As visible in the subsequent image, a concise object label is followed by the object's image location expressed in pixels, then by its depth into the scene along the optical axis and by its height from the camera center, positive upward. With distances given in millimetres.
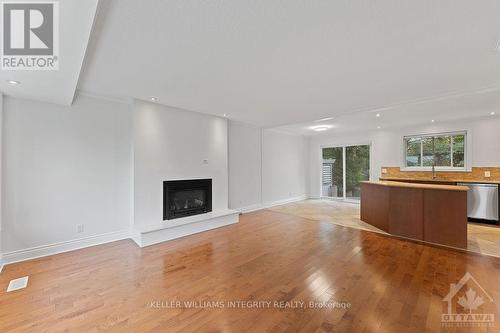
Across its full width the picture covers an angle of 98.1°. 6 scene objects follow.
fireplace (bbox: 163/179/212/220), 4379 -699
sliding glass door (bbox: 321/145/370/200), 7769 -176
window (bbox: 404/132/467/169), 5902 +426
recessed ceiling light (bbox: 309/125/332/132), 6855 +1225
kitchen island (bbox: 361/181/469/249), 3559 -842
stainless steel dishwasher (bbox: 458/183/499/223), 5004 -856
